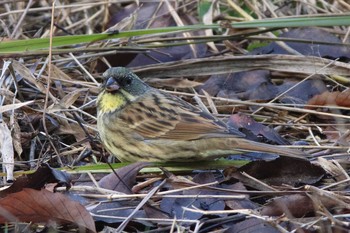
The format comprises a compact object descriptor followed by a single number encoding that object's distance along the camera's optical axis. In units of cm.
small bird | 761
